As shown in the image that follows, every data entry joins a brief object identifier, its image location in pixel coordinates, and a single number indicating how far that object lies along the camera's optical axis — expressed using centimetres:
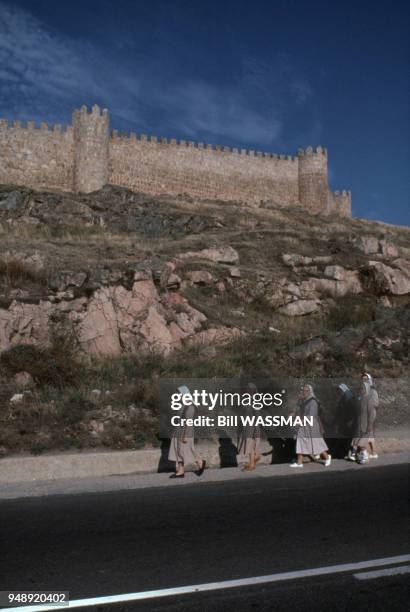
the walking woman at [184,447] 877
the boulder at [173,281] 1611
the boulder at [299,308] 1761
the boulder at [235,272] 1898
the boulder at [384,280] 2003
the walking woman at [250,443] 941
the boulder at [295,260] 2136
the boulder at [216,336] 1447
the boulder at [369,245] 2362
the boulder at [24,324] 1230
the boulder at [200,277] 1803
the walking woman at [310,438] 975
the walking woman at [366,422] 1004
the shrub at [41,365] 1127
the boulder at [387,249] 2370
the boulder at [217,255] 2042
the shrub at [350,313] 1723
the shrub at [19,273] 1483
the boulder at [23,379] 1100
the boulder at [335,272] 2014
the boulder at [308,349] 1440
